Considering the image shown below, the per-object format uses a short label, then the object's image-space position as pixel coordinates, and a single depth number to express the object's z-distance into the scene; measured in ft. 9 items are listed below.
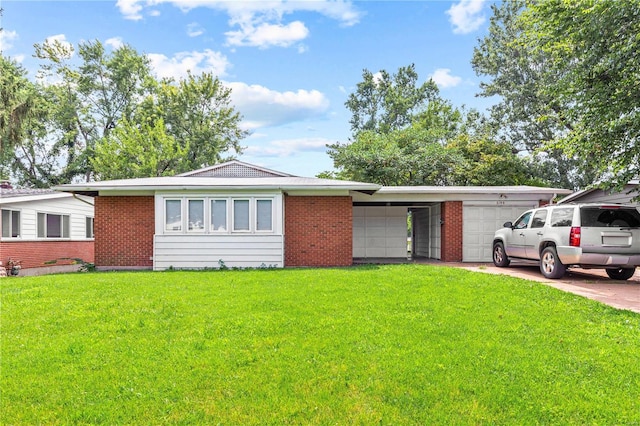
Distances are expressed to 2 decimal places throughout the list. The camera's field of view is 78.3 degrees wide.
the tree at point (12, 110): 43.19
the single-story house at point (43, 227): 46.01
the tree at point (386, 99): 131.64
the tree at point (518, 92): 85.35
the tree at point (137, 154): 91.56
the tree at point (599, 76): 28.55
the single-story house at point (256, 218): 39.60
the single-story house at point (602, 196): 41.47
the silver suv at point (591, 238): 27.61
